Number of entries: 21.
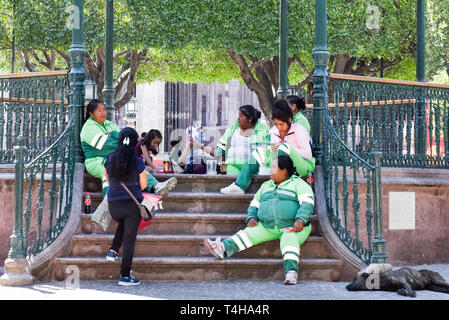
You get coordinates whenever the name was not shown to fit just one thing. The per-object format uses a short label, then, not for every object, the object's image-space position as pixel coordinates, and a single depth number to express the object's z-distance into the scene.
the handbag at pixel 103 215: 12.96
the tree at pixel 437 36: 38.48
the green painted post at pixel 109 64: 19.86
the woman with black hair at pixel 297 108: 15.10
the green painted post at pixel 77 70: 14.84
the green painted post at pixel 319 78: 15.01
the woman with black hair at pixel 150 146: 16.58
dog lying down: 12.01
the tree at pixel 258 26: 35.18
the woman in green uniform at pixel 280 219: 12.86
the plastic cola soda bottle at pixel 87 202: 14.00
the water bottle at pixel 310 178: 14.49
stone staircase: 12.95
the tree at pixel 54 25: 37.21
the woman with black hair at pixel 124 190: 12.45
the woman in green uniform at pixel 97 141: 14.36
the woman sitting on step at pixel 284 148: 14.32
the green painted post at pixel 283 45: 18.62
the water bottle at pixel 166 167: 18.88
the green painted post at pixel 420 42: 19.31
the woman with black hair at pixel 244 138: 16.05
